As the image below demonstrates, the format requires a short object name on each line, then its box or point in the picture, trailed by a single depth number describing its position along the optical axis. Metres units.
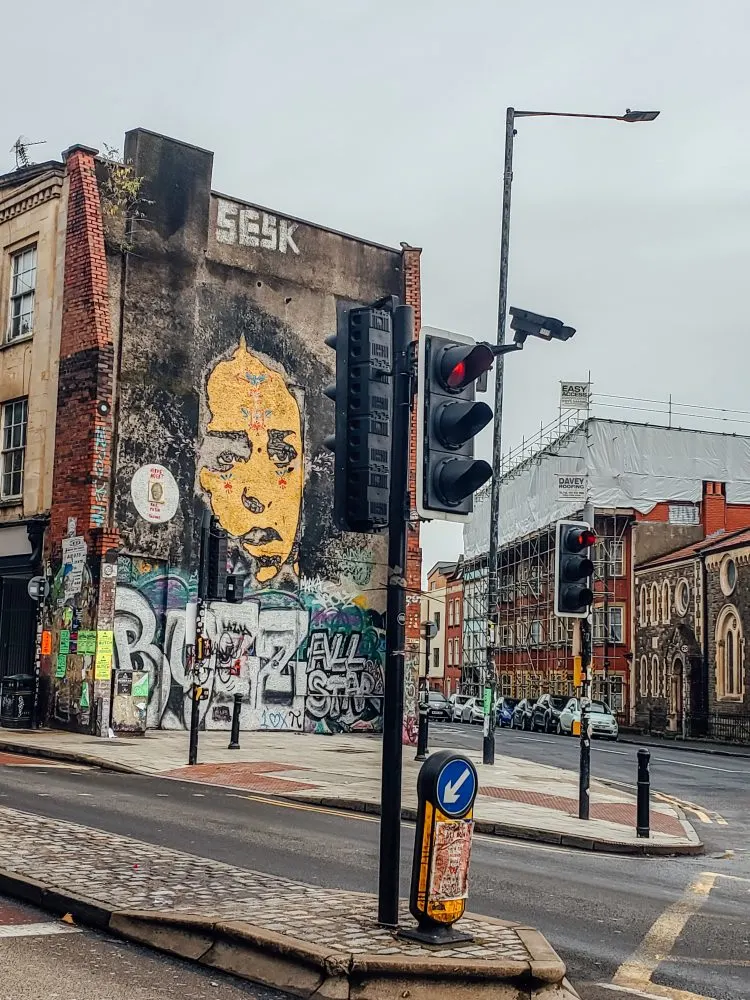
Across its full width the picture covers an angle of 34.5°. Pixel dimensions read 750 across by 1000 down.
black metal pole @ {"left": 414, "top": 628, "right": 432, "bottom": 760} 20.80
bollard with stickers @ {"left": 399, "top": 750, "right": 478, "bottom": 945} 6.49
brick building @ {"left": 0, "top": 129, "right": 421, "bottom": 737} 23.73
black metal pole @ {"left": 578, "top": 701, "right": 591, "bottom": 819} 14.84
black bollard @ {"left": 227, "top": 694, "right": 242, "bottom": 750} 21.14
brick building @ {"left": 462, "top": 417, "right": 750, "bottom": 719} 56.03
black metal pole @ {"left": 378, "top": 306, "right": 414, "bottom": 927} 6.73
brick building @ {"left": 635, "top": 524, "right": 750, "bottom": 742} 42.03
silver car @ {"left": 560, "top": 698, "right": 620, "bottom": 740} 42.19
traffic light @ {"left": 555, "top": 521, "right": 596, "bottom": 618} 14.55
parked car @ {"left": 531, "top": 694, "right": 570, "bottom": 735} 45.66
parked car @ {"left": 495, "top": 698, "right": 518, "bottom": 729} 51.57
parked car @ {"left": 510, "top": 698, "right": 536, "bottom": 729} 48.50
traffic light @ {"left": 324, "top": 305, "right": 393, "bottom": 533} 6.97
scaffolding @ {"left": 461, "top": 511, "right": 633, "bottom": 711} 56.09
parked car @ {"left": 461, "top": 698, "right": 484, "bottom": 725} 55.56
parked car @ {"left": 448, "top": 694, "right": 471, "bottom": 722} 57.59
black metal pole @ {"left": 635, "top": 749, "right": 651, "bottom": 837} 13.45
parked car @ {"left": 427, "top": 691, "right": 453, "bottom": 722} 58.19
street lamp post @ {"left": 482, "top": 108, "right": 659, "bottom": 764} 21.06
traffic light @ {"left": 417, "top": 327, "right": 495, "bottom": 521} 6.98
